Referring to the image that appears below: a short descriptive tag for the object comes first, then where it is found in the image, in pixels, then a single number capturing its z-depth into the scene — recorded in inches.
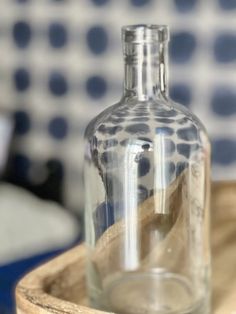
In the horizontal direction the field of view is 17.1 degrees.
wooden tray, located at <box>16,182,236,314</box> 20.8
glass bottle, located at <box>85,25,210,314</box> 22.7
